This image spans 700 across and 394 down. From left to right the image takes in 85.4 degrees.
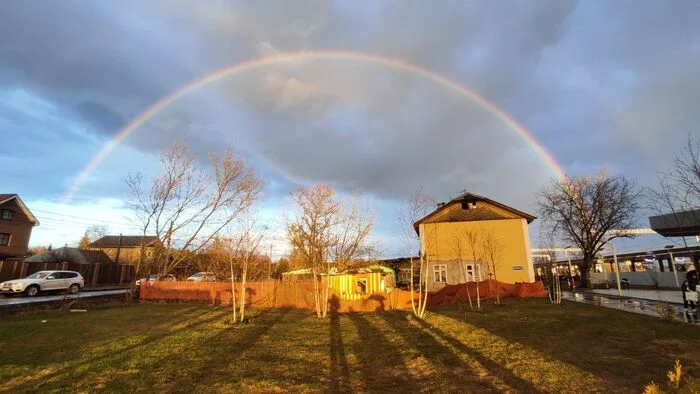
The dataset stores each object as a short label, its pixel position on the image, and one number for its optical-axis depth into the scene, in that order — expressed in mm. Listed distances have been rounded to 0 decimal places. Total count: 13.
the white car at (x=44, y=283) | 23344
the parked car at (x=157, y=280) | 24516
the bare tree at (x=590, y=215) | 38562
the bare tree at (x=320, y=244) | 18641
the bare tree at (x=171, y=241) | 25281
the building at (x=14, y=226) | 43938
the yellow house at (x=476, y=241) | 30422
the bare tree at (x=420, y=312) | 15056
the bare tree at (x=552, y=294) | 20125
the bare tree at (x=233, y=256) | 19672
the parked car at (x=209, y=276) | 29719
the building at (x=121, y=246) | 66731
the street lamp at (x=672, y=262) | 31125
